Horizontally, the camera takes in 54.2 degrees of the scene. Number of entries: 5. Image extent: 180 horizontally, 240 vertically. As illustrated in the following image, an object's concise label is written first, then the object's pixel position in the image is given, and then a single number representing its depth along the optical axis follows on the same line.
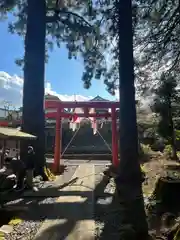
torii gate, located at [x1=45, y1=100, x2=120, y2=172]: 8.10
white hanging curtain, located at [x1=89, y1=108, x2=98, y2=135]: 10.52
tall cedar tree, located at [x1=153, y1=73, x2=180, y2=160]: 8.94
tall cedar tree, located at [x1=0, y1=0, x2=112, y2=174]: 6.46
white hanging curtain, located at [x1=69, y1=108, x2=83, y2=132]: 9.44
